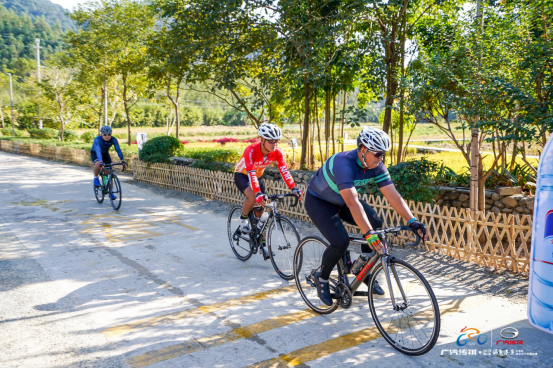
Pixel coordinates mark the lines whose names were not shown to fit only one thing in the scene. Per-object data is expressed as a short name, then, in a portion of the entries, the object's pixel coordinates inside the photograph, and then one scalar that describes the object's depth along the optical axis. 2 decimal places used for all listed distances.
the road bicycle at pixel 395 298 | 3.59
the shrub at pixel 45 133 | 44.22
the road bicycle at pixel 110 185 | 10.99
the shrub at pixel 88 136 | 42.03
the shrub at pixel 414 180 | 7.72
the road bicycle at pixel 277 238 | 5.66
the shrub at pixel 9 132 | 56.53
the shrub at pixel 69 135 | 42.17
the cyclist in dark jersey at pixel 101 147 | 11.00
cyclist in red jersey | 5.74
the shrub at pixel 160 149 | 15.70
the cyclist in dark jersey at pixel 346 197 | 3.88
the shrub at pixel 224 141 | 47.19
